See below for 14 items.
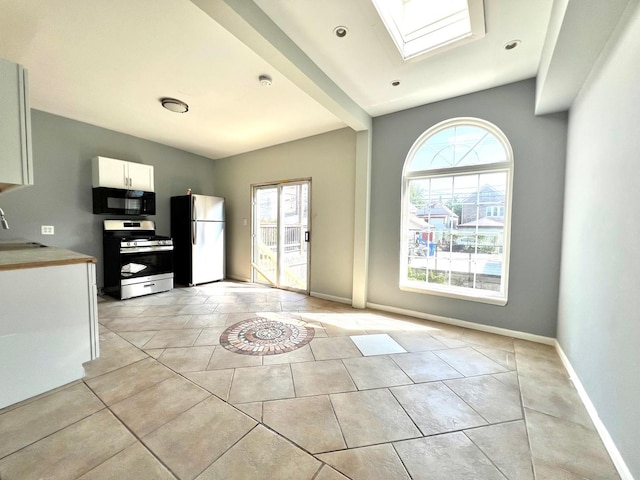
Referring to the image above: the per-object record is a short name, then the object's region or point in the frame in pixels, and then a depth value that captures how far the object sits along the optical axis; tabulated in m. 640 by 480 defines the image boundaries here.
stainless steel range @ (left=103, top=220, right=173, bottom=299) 3.72
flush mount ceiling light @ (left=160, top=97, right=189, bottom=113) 3.00
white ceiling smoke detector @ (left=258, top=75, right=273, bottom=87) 2.53
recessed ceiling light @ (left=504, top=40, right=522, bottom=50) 2.03
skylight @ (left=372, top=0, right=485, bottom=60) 1.88
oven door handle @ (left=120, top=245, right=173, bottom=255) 3.72
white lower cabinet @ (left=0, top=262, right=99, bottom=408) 1.56
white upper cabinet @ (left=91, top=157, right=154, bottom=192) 3.74
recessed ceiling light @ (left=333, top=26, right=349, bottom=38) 1.93
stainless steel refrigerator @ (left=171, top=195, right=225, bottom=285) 4.62
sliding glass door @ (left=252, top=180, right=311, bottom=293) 4.42
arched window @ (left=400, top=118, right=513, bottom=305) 2.79
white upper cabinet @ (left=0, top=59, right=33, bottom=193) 1.58
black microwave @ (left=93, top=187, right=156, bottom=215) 3.79
